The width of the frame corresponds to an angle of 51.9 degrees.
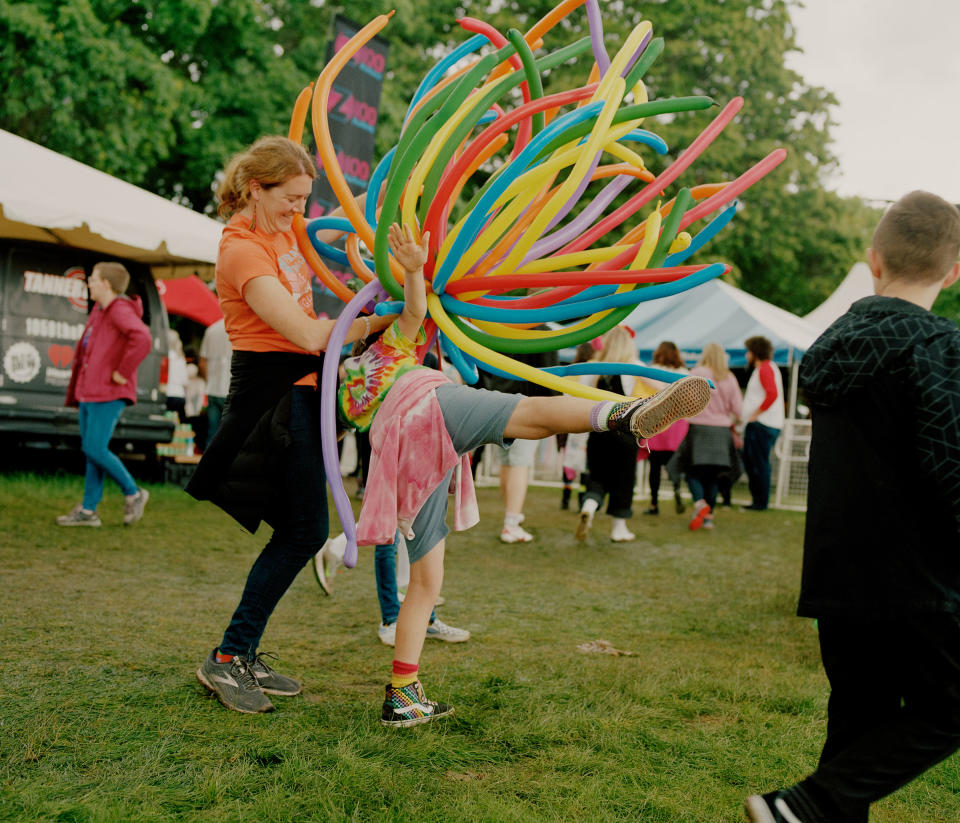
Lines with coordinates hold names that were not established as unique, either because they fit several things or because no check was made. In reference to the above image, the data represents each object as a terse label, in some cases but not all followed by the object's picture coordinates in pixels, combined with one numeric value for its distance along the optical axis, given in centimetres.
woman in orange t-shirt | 335
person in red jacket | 707
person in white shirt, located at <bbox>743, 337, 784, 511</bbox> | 1180
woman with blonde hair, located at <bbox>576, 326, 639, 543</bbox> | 829
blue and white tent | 1500
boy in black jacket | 227
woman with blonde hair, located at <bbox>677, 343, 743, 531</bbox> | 1047
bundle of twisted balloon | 315
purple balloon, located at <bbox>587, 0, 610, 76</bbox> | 353
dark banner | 846
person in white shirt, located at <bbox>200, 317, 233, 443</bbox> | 1024
